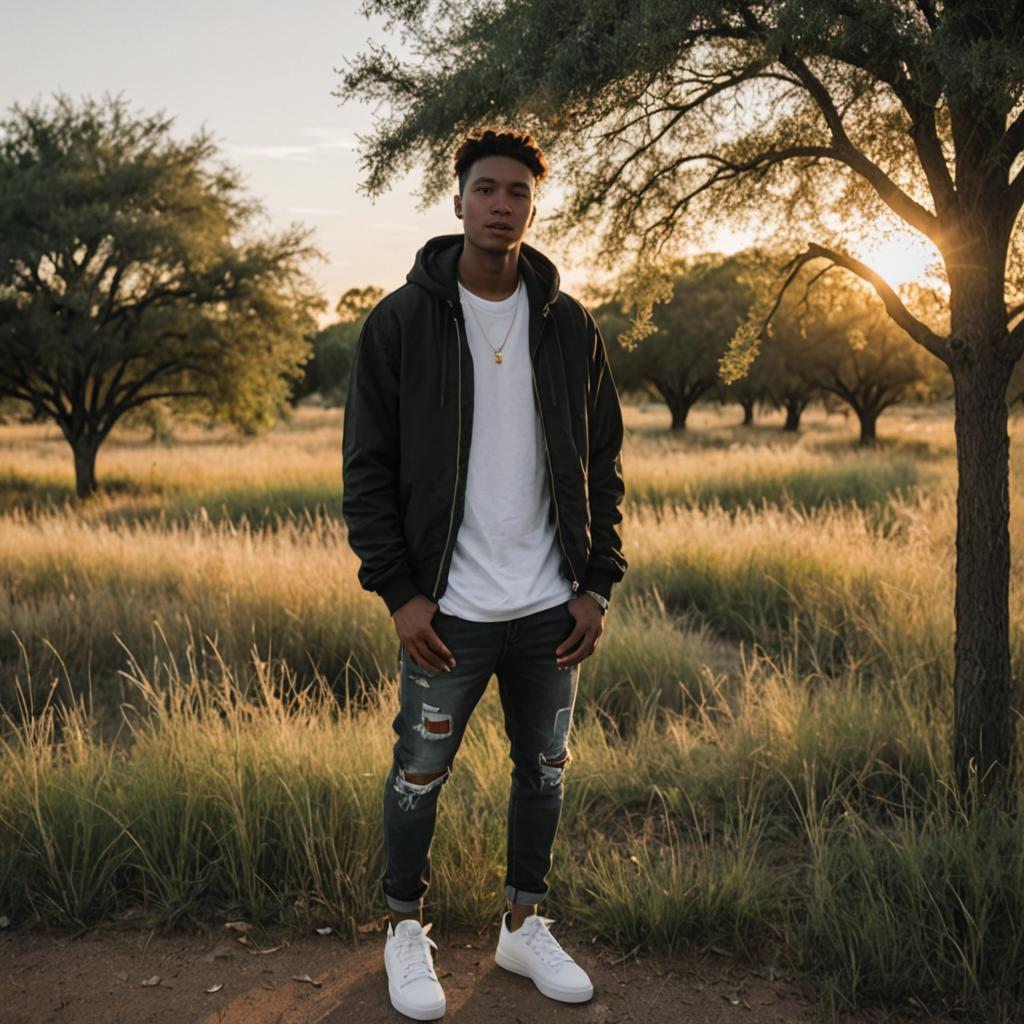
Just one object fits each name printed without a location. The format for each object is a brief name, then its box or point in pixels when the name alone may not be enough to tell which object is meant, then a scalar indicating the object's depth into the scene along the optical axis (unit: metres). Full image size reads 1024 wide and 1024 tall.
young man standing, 2.73
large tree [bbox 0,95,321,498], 18.25
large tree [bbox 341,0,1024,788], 3.55
